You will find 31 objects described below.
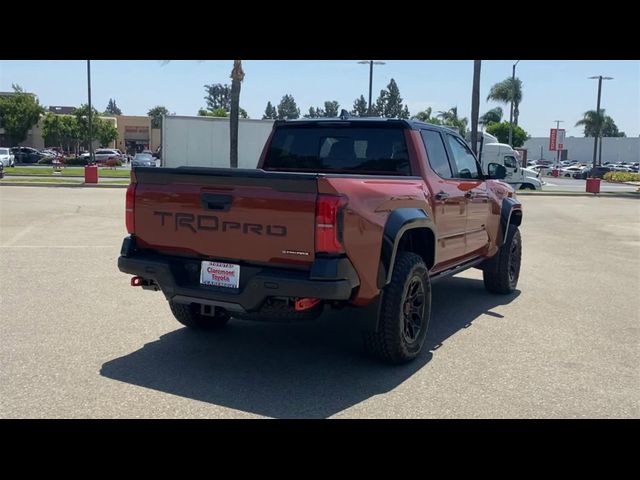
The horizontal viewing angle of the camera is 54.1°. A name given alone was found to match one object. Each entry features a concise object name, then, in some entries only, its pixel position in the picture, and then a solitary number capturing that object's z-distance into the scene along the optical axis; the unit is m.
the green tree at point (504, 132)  64.00
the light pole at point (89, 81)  40.43
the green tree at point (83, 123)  65.06
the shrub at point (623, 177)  48.53
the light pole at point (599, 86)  54.41
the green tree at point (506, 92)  64.84
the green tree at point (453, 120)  70.94
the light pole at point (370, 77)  37.33
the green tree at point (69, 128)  65.81
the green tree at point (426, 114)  65.41
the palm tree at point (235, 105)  22.90
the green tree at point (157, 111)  116.58
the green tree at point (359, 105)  85.06
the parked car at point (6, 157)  42.75
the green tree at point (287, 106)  123.69
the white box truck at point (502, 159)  30.30
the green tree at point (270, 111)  129.38
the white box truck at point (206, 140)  28.58
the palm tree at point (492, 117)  68.56
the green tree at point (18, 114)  62.28
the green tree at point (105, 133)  68.75
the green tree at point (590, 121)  78.26
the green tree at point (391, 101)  83.18
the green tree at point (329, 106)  96.54
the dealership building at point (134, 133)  85.56
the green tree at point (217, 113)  66.69
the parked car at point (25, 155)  56.47
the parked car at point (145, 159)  37.88
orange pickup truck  4.25
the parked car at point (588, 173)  58.62
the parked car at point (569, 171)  62.28
